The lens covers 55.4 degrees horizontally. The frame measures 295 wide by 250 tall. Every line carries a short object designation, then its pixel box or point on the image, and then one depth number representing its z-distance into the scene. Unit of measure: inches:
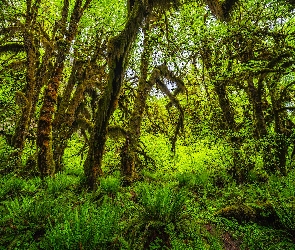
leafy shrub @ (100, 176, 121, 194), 267.3
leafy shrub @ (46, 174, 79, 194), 257.0
